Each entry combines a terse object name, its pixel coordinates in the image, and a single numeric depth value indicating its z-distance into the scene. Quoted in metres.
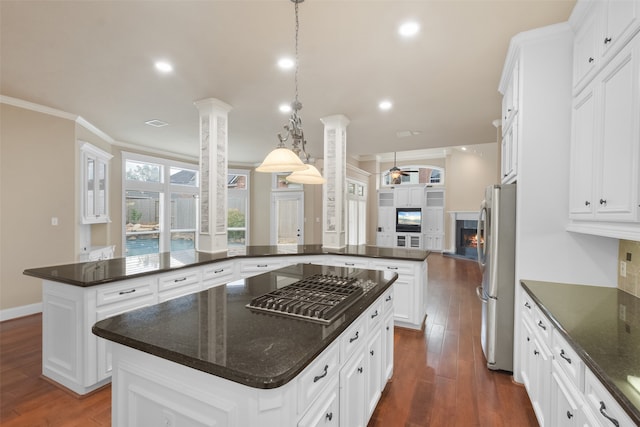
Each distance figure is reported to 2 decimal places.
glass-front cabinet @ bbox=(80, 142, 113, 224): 4.58
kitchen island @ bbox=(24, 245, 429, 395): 2.21
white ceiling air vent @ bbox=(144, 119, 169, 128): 4.64
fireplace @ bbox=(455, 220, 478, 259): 9.31
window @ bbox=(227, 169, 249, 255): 8.49
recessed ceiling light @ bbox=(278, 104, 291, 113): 3.93
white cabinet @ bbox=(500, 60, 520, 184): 2.50
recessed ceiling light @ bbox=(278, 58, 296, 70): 2.77
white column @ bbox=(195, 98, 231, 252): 3.71
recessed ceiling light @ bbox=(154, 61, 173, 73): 2.81
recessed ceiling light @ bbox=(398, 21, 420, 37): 2.23
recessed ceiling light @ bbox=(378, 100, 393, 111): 3.77
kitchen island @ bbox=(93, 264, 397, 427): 0.97
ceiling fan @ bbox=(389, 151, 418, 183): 9.32
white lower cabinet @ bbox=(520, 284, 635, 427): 1.07
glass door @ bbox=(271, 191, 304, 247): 8.04
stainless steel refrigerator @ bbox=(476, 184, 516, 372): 2.50
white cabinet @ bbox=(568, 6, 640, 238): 1.44
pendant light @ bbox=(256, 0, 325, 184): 2.10
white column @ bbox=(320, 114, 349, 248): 4.21
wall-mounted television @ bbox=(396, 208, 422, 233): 10.06
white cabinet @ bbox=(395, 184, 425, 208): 10.05
